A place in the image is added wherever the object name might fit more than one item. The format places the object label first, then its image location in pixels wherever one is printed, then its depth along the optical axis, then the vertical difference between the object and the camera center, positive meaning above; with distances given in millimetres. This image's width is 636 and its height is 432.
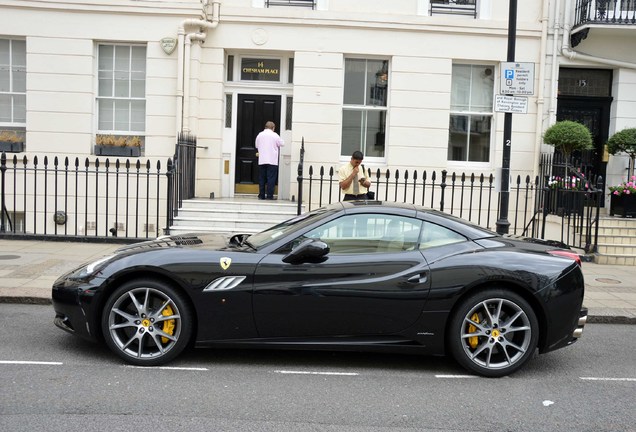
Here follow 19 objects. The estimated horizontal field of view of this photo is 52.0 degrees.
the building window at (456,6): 14023 +3500
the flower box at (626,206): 12758 -577
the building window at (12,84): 13758 +1446
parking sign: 8820 +1272
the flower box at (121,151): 13555 +110
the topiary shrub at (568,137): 12781 +740
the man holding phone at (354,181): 10039 -233
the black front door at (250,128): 14352 +725
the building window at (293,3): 13906 +3413
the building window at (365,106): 14203 +1292
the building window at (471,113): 14242 +1246
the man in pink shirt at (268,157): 13070 +105
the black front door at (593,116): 14430 +1296
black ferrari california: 5473 -1166
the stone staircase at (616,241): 11305 -1183
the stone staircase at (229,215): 11891 -1010
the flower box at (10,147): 13391 +110
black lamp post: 8867 +282
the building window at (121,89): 13786 +1420
